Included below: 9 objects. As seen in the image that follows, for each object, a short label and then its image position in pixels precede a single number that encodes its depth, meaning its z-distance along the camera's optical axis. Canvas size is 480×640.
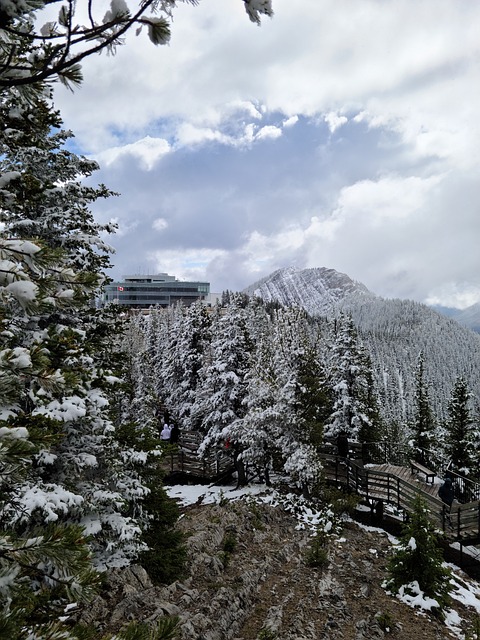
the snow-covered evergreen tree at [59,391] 2.25
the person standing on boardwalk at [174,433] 24.50
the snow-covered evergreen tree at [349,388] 24.69
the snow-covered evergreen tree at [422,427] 29.61
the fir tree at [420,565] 9.59
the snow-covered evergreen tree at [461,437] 27.50
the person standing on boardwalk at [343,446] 21.44
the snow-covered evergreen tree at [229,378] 20.45
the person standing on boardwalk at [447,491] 14.21
